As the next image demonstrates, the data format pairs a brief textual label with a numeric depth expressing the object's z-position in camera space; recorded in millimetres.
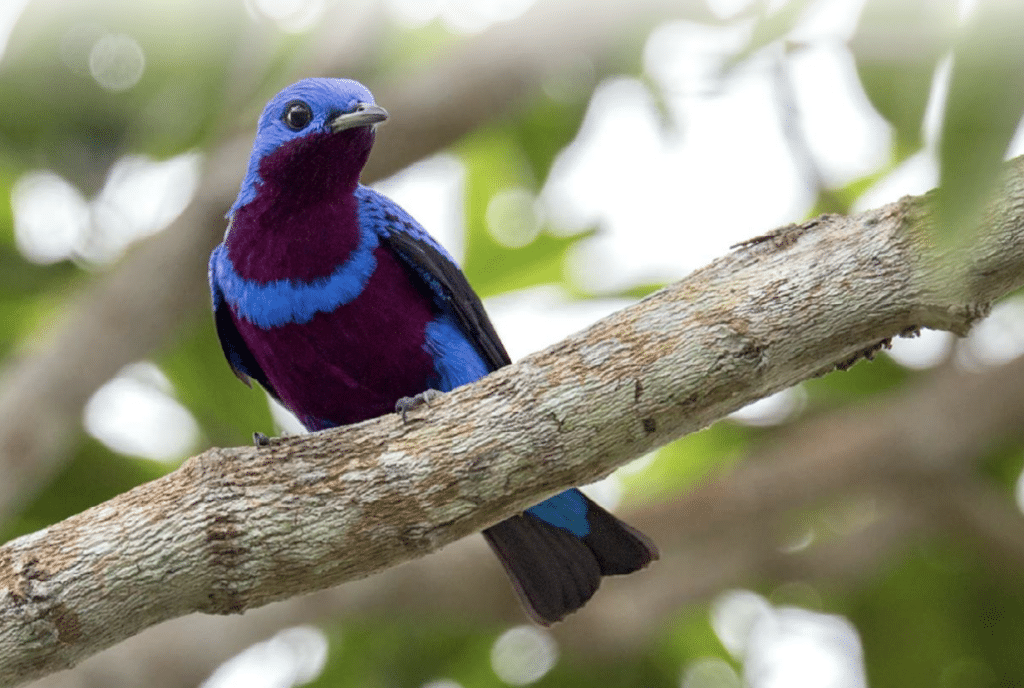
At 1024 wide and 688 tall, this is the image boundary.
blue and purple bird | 8008
